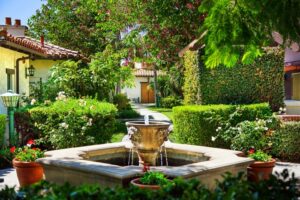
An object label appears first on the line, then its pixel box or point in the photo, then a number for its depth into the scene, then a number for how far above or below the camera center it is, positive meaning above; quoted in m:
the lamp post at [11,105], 10.72 -0.15
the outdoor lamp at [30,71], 17.16 +1.14
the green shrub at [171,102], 33.94 -0.40
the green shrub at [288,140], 10.61 -1.14
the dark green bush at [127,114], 23.83 -0.95
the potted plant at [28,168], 7.56 -1.23
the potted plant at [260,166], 7.76 -1.31
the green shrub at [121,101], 27.08 -0.22
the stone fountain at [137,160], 6.27 -1.11
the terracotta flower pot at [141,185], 5.59 -1.18
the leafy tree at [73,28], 30.62 +5.21
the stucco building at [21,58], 14.26 +1.65
